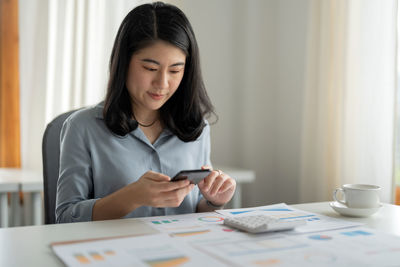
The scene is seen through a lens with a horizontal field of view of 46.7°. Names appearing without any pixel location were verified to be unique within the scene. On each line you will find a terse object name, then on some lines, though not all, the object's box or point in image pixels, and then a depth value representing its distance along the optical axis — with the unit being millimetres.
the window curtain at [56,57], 2428
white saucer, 1114
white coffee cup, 1128
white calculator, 928
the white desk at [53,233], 786
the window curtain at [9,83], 2434
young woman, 1259
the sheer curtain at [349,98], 2055
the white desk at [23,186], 2004
